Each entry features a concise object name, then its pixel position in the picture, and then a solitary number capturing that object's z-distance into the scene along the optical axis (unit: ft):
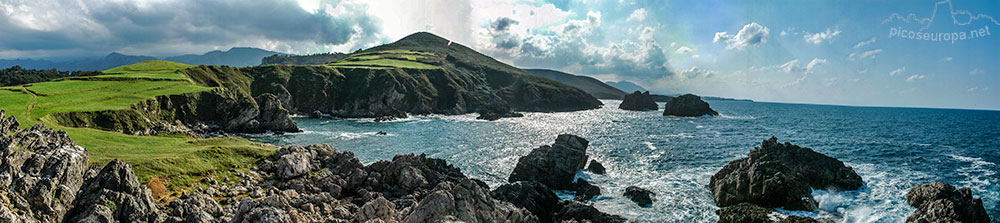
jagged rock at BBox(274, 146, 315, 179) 95.61
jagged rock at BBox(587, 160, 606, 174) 136.39
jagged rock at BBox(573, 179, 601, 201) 106.73
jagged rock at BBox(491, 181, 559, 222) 88.91
